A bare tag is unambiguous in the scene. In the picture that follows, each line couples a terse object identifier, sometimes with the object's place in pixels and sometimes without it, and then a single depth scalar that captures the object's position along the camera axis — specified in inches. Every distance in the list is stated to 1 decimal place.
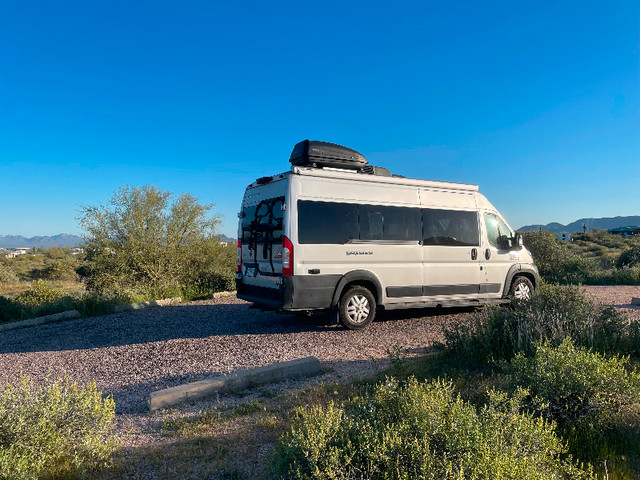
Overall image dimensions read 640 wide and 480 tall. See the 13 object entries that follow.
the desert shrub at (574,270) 641.4
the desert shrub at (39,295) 446.9
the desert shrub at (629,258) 759.2
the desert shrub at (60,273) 1211.2
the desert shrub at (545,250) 768.3
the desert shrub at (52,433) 110.2
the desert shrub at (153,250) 523.2
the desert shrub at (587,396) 133.1
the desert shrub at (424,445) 89.1
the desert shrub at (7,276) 1035.3
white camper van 293.0
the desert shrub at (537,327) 205.0
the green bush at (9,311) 395.8
